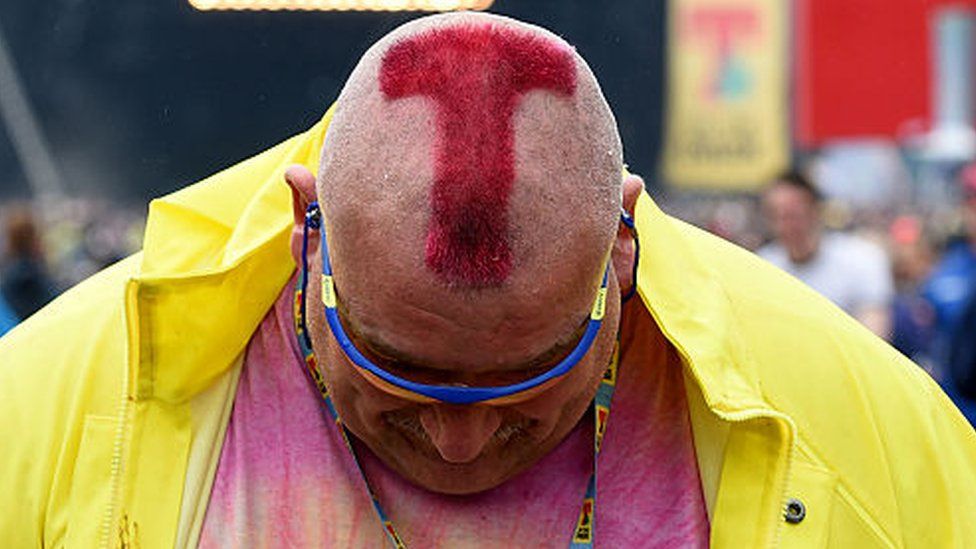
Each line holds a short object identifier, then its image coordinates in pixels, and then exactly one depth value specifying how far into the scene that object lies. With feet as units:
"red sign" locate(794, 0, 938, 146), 61.36
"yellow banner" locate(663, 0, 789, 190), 51.85
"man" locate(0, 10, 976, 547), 12.62
